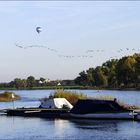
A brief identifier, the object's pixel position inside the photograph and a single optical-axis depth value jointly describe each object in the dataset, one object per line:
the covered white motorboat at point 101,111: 70.79
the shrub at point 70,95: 91.39
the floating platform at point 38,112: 75.81
